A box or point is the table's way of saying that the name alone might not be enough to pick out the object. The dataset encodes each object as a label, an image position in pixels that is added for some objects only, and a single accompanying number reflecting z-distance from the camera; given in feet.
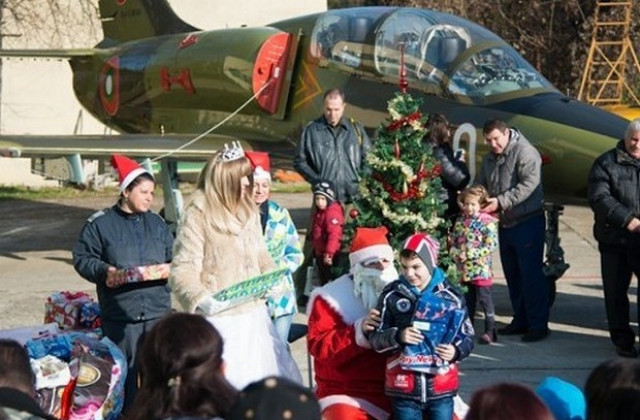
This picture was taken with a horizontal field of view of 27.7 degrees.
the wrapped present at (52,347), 23.44
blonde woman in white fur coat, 20.76
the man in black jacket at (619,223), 30.83
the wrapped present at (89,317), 26.89
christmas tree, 26.86
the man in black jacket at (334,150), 36.81
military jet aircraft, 38.99
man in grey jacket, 33.19
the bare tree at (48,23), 82.07
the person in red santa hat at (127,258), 24.22
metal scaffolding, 84.79
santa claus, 20.30
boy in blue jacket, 19.86
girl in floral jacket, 32.65
